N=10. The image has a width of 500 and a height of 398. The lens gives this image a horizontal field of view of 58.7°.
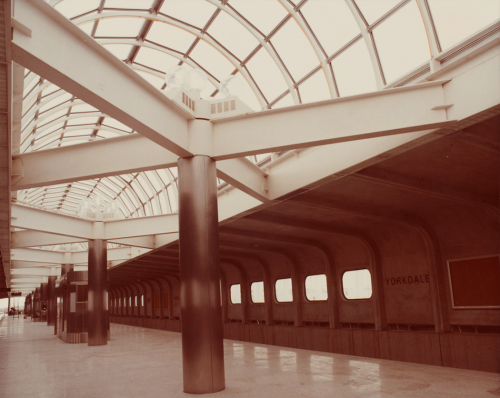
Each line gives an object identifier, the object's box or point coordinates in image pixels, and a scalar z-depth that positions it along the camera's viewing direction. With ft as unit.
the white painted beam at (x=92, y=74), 21.12
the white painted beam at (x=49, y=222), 61.72
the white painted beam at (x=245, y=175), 40.09
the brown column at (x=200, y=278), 31.14
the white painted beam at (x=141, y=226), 69.51
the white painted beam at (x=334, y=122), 29.36
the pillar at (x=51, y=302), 152.05
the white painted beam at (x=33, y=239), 76.84
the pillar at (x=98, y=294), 78.33
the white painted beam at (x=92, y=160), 37.52
